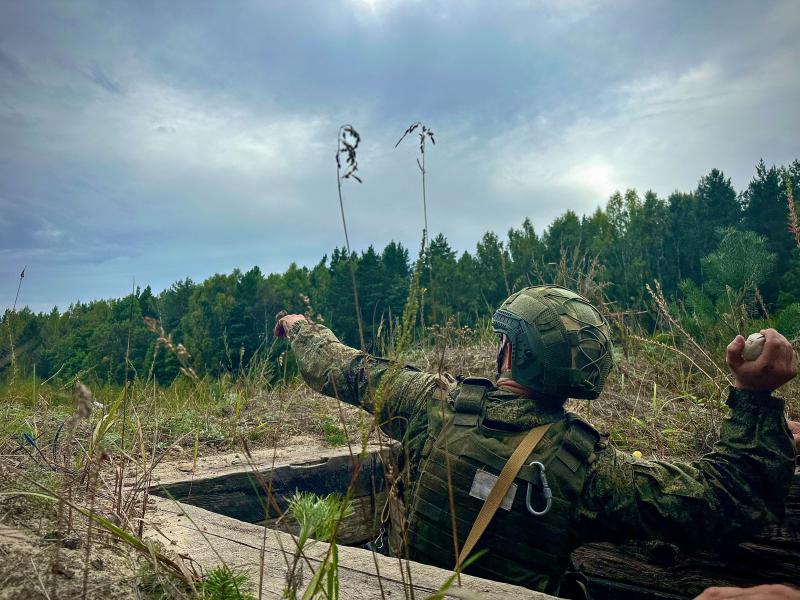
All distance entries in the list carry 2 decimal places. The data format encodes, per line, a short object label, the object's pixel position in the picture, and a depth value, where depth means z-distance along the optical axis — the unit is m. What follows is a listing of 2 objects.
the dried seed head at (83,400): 0.87
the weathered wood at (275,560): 1.45
